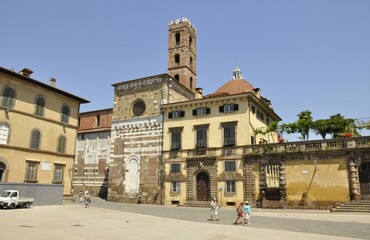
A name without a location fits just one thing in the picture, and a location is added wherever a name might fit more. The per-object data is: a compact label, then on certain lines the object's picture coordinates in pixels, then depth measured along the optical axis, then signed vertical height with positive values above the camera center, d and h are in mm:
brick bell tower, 50406 +20844
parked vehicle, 23594 -1247
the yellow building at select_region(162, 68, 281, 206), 32625 +4219
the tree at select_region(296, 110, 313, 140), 33844 +6239
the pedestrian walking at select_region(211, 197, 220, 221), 20641 -1460
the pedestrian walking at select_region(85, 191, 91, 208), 28352 -1226
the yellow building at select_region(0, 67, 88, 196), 28609 +5104
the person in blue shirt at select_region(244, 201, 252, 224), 19142 -1581
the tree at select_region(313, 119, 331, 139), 35094 +6505
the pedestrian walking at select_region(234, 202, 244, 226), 18631 -1452
